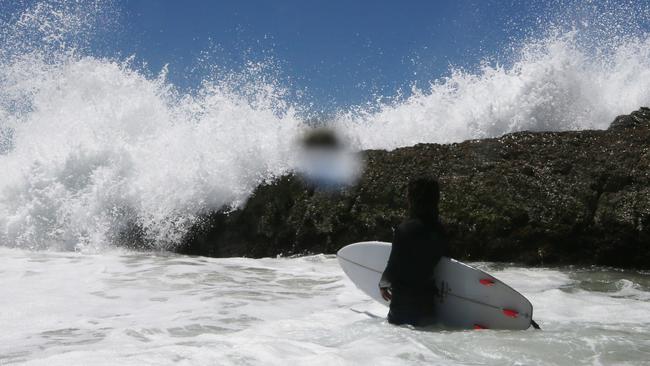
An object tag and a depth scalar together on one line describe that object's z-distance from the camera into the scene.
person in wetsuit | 4.09
